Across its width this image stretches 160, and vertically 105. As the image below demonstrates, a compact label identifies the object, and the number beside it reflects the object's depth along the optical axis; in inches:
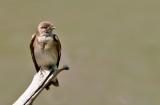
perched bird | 522.6
